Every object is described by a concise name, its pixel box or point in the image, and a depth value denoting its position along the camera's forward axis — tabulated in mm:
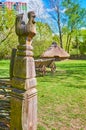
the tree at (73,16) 16012
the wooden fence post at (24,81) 1306
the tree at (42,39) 14467
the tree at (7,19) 8831
